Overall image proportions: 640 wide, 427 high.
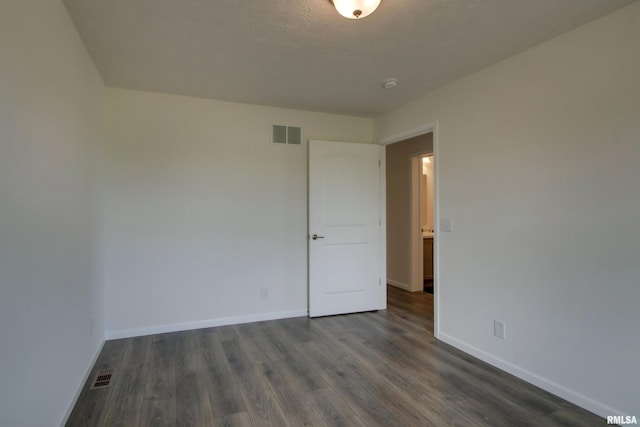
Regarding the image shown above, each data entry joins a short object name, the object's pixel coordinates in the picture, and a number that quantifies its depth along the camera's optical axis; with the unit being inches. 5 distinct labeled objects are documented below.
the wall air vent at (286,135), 147.9
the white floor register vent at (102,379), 91.1
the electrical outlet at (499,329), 99.8
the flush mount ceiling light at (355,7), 67.3
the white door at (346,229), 149.3
